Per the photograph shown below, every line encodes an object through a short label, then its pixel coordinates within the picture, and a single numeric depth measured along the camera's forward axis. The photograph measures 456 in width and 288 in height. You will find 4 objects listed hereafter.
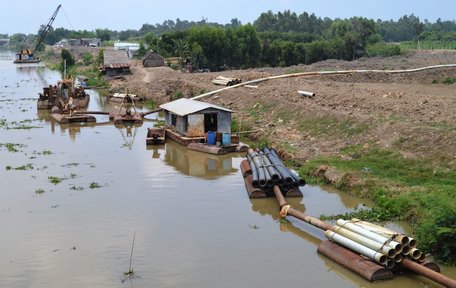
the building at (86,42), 147.38
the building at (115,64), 64.31
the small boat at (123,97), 45.80
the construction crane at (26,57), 114.25
